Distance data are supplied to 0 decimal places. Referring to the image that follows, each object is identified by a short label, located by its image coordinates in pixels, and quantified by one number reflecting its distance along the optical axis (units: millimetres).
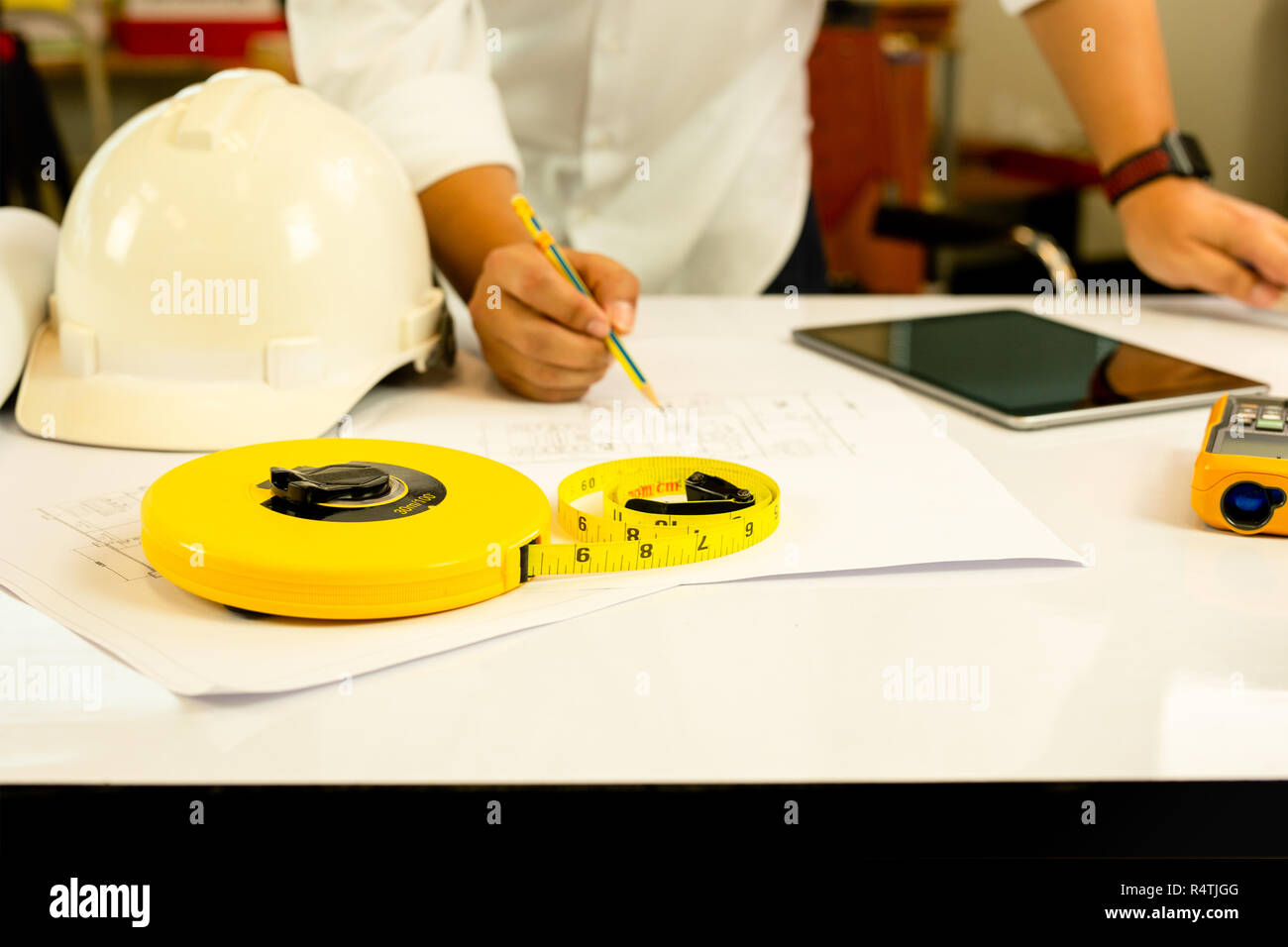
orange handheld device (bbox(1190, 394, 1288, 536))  621
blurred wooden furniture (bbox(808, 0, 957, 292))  2254
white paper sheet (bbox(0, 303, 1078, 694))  487
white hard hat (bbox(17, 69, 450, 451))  713
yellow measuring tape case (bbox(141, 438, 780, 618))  490
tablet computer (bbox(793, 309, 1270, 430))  826
